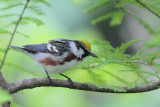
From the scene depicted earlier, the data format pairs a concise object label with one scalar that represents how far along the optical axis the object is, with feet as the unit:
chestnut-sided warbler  15.99
